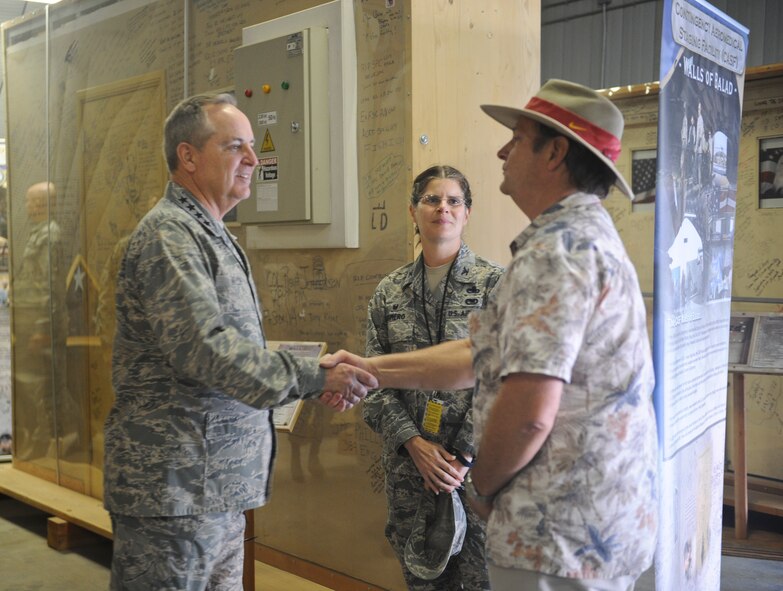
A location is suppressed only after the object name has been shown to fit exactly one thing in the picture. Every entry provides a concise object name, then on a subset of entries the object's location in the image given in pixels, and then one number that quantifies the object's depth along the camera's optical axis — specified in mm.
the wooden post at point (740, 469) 4777
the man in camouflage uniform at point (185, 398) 2016
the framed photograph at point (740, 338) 4609
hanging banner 2832
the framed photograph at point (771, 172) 5219
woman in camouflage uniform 2832
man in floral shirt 1575
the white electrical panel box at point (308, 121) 3639
